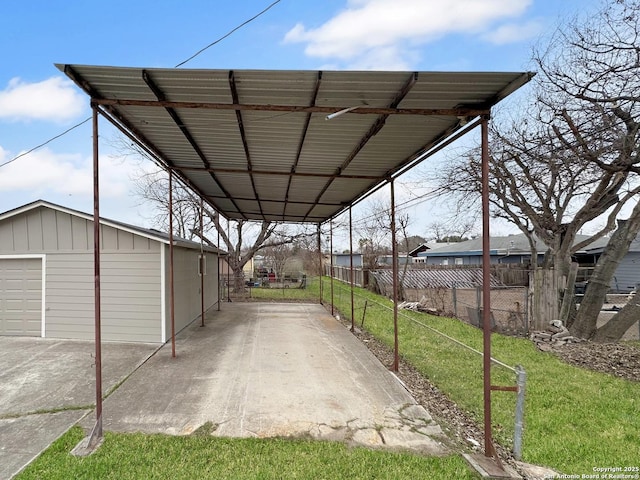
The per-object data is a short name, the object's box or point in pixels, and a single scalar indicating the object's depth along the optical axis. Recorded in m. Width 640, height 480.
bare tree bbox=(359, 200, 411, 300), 22.66
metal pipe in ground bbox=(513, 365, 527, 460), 2.86
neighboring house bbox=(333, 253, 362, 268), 39.28
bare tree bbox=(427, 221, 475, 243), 13.90
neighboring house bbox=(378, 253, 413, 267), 27.57
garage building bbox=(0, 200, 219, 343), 7.41
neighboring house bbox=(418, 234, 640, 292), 20.19
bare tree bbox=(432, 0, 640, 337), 6.36
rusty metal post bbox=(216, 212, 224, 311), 12.44
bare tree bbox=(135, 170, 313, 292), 16.59
